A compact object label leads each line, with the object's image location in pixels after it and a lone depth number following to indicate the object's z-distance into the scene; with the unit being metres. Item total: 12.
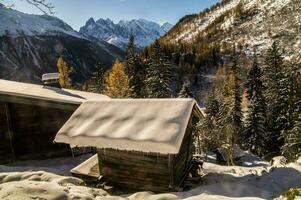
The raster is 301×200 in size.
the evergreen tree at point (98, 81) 62.16
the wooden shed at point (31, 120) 17.97
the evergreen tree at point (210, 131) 43.16
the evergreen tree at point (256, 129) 44.59
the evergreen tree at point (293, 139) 27.98
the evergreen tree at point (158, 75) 47.41
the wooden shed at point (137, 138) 11.99
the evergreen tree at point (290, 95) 40.28
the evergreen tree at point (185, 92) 47.78
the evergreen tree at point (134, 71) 53.91
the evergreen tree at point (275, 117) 42.75
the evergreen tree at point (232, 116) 43.09
